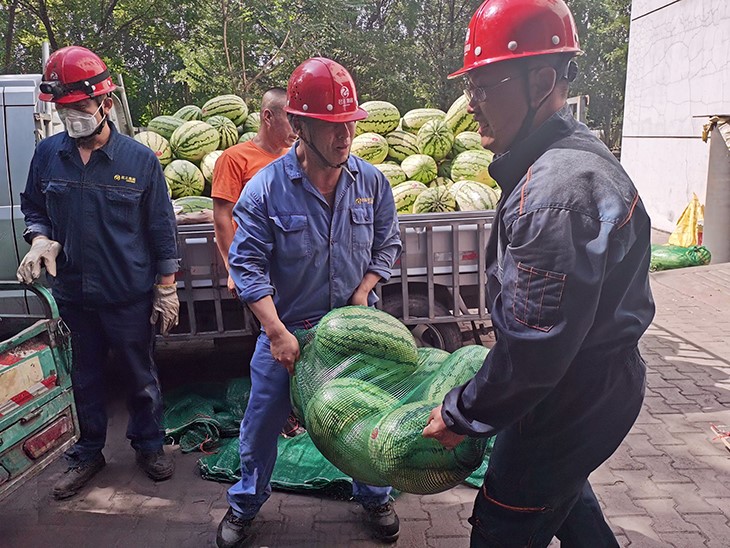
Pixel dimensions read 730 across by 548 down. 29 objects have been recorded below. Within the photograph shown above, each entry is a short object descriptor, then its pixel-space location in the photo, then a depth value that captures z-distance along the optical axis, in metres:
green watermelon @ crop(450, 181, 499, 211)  5.08
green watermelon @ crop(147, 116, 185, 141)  5.95
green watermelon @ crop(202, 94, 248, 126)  6.24
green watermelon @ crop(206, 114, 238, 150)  5.92
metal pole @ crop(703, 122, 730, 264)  8.97
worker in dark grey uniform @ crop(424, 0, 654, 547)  1.56
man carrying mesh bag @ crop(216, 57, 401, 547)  2.66
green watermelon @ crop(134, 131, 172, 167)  5.64
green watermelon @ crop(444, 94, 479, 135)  6.25
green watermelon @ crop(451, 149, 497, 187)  5.61
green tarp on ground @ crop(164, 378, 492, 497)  3.54
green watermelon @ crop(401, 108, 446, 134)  6.44
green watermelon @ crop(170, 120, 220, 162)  5.66
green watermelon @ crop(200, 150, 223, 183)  5.54
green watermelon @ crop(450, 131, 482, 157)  5.97
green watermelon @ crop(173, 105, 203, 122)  6.29
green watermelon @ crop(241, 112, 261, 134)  6.41
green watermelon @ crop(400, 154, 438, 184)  5.68
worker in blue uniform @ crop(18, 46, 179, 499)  3.29
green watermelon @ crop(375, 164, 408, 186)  5.59
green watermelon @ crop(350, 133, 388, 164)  5.81
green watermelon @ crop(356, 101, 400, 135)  6.19
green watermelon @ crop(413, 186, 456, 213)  5.15
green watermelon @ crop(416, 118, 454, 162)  5.89
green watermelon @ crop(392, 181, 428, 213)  5.30
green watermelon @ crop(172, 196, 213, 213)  4.96
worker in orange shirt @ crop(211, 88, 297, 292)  3.97
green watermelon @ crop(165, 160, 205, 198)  5.36
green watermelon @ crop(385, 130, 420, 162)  6.04
